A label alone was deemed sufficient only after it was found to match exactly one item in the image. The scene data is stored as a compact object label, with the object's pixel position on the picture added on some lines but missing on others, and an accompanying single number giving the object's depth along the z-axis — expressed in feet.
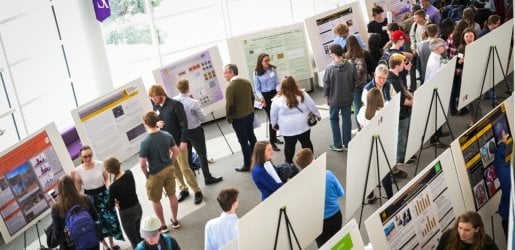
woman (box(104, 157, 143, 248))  19.57
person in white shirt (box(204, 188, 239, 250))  16.38
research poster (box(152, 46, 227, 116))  27.37
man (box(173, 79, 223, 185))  24.79
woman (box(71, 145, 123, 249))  21.12
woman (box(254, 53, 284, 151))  27.91
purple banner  30.78
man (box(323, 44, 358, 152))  26.32
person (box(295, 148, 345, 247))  17.95
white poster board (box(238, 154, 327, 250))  15.06
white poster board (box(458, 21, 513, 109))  25.04
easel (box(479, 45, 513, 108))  25.85
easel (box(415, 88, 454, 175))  22.21
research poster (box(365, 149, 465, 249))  14.67
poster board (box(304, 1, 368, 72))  33.27
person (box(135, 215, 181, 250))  15.66
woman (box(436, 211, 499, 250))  14.80
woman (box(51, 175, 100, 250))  18.62
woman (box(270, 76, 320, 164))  23.80
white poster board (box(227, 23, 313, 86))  30.96
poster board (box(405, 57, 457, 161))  21.59
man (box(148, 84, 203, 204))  23.68
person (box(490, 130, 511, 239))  17.48
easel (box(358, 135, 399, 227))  19.07
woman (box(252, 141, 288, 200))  18.42
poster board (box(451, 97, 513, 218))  17.54
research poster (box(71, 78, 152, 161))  23.71
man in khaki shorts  21.40
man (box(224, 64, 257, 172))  25.67
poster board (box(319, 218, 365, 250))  13.74
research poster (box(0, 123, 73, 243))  20.08
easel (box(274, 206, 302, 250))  15.92
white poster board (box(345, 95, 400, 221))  18.28
